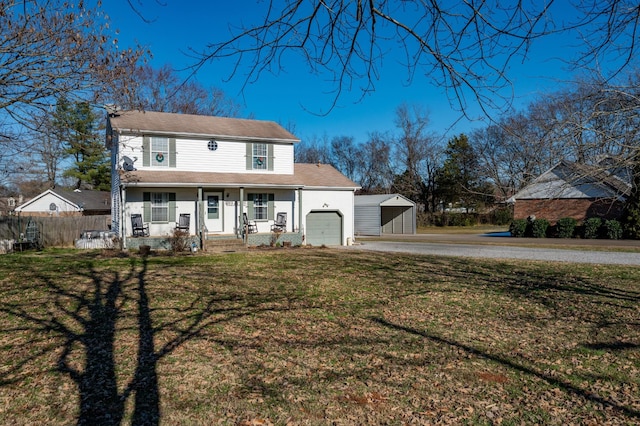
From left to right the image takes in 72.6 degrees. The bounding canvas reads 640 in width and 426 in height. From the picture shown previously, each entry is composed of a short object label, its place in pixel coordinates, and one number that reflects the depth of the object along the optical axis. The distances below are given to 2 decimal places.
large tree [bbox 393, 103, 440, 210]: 46.09
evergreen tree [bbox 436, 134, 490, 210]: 44.09
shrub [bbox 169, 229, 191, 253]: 16.97
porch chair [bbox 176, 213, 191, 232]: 18.70
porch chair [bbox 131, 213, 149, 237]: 17.69
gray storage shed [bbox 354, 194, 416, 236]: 31.19
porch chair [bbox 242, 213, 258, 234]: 19.35
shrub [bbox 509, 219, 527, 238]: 26.91
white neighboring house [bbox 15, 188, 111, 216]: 35.25
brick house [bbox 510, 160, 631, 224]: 25.58
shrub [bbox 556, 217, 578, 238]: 24.92
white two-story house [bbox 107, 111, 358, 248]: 18.14
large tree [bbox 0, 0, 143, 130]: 5.82
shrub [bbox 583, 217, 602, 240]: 24.00
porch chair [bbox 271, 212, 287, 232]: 20.78
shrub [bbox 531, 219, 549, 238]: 25.81
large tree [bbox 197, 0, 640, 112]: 3.18
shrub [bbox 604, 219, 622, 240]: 23.05
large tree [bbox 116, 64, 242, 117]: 29.80
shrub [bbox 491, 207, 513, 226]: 40.70
